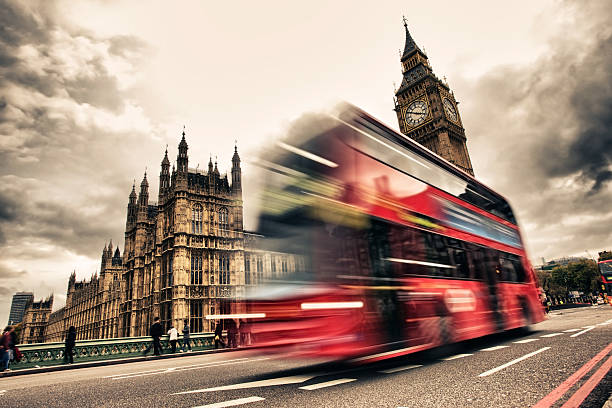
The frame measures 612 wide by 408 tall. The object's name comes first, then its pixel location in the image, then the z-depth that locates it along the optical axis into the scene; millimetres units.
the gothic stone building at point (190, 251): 31844
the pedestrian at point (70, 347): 12664
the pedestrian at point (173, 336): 16312
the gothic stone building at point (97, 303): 56500
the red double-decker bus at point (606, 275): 23683
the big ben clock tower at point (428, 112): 49688
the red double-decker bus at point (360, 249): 4820
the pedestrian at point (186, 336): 16884
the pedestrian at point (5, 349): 10844
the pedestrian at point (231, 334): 13004
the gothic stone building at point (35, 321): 101875
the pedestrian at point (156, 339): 14413
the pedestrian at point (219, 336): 17703
